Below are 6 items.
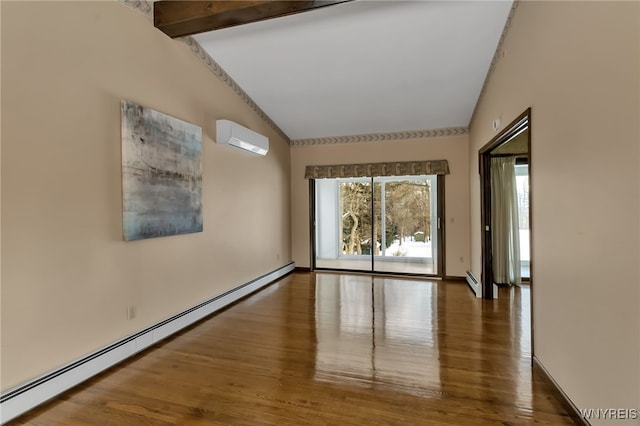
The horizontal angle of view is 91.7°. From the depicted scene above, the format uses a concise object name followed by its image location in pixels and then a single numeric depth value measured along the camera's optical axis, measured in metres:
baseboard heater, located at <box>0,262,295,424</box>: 2.01
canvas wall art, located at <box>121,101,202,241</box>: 2.78
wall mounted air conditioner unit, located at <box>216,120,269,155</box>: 4.00
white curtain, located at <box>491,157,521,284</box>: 5.12
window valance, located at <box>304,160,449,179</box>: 5.53
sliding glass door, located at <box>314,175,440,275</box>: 5.85
